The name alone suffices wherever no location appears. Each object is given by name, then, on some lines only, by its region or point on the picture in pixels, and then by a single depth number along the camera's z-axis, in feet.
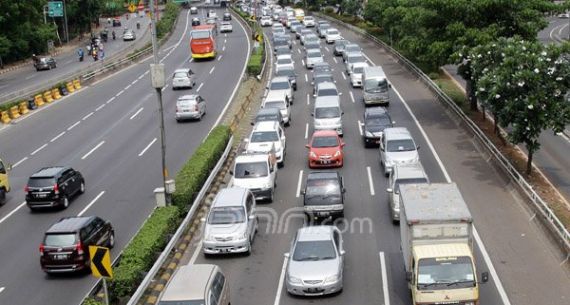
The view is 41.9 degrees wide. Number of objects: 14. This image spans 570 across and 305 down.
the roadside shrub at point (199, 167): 97.35
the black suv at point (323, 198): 93.45
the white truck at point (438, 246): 64.95
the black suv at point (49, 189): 103.09
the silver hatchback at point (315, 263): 72.08
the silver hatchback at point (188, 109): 155.02
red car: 118.01
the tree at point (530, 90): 105.50
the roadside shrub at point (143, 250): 70.85
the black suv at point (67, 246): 80.64
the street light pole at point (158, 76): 93.09
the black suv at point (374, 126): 128.26
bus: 246.68
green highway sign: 325.01
